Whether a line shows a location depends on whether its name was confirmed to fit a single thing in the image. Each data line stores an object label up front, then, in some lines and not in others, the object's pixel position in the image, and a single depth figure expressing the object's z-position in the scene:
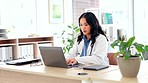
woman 2.46
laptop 2.19
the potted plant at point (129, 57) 1.75
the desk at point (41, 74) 1.92
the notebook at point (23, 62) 2.63
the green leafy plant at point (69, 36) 4.82
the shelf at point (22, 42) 4.22
